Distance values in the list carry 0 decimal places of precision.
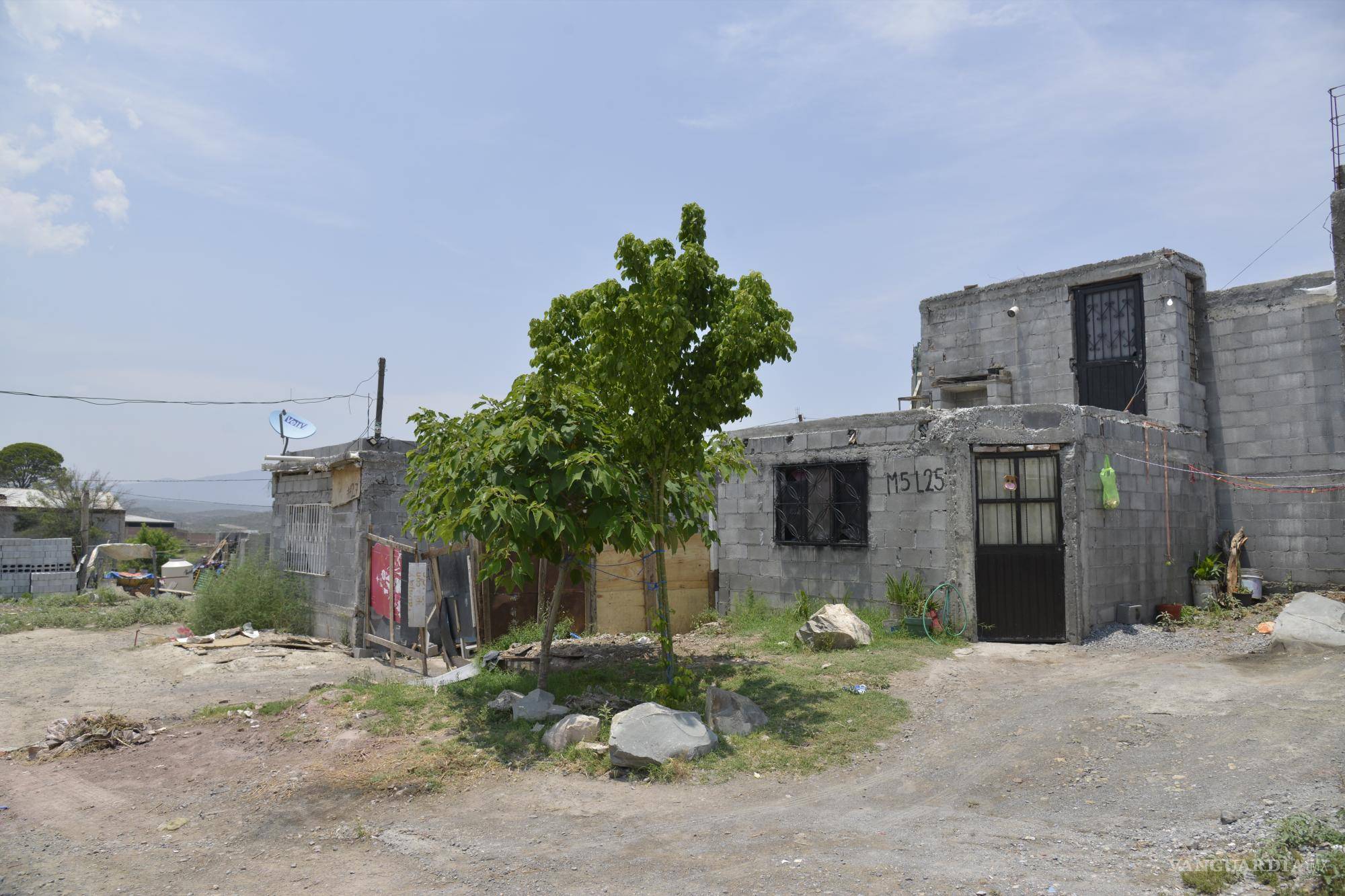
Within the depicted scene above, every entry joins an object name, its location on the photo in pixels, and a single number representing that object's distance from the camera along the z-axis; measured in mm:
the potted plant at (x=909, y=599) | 11609
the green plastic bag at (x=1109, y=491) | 11172
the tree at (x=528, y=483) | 7578
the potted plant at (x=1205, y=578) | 12844
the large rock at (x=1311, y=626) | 9578
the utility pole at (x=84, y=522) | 25562
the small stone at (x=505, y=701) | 8148
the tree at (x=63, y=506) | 30141
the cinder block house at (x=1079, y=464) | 11219
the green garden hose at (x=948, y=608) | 11403
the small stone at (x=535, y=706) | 7902
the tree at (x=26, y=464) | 45562
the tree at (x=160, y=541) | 32688
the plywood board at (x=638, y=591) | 13250
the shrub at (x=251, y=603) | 14289
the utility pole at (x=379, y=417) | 12734
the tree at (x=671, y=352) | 7789
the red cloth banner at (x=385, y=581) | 11766
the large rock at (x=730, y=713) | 7605
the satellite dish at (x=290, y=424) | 15469
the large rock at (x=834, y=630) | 10977
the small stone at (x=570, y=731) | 7211
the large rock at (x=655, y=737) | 6699
